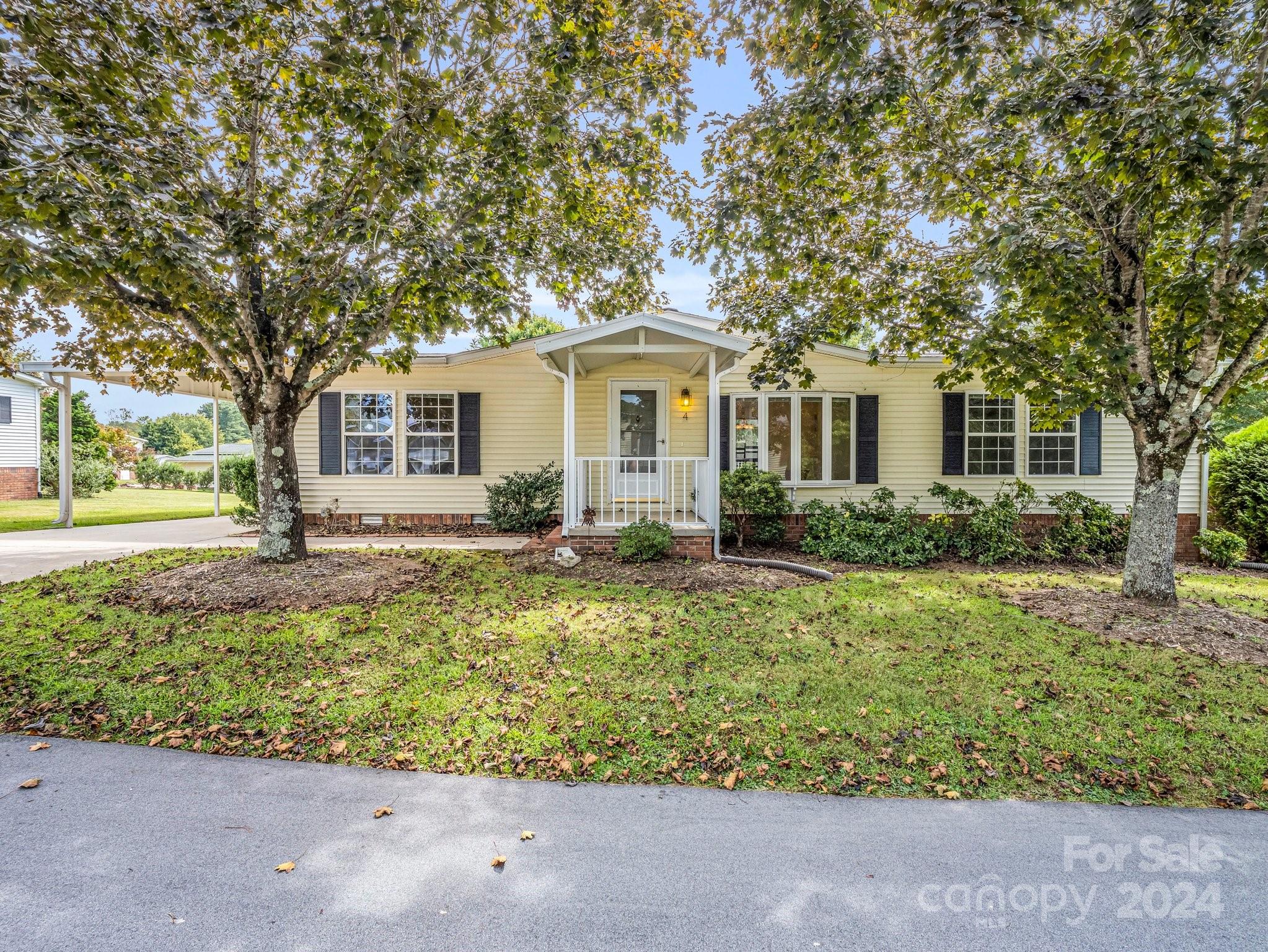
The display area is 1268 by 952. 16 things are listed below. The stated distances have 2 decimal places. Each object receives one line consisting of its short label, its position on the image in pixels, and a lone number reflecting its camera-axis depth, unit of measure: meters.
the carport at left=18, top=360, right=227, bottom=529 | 9.88
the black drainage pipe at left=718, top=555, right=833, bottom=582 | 7.49
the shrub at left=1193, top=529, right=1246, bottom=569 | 8.36
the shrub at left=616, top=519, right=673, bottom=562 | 7.21
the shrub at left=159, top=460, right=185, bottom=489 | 26.20
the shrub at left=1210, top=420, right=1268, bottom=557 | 8.77
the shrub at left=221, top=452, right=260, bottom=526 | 10.16
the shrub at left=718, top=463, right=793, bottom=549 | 8.62
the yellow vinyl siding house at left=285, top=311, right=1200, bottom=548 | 9.66
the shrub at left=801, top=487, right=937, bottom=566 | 8.34
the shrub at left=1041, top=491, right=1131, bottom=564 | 8.61
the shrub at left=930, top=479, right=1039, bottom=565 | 8.43
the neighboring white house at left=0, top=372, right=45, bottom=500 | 16.69
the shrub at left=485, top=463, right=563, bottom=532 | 9.98
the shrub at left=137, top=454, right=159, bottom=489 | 25.88
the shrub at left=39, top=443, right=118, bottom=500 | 17.84
